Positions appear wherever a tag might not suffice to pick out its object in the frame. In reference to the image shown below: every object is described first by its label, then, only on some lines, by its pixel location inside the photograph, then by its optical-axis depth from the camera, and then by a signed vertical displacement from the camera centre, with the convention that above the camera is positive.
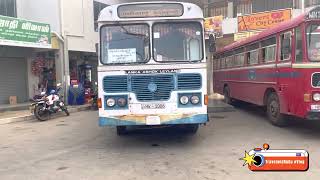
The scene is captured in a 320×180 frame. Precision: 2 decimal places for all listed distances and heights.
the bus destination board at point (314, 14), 5.83 +1.46
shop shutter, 12.62 +0.16
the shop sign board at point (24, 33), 10.38 +2.15
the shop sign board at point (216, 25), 16.92 +3.65
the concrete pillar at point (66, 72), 12.66 +0.47
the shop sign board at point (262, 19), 15.29 +3.70
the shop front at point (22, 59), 10.72 +1.21
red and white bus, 5.79 +0.24
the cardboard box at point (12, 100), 12.71 -0.89
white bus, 5.26 +0.31
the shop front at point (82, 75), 12.59 +0.37
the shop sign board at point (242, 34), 15.92 +2.80
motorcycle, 9.47 -0.93
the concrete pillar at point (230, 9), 18.59 +5.13
